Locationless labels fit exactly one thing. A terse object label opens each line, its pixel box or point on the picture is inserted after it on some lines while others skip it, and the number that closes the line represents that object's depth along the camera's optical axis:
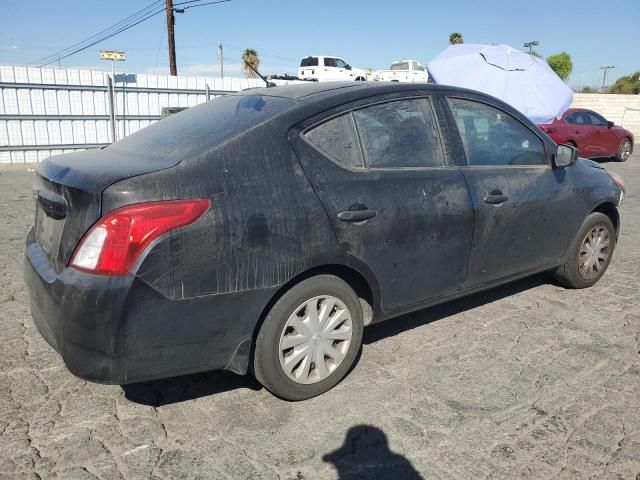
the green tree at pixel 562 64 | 58.62
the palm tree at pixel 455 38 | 42.44
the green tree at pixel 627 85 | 46.03
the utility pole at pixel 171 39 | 24.73
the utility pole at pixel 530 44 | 55.06
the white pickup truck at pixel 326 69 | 27.39
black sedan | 2.39
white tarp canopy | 10.25
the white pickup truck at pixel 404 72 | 26.52
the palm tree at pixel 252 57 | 50.75
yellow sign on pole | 13.24
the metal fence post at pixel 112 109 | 13.33
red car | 14.30
